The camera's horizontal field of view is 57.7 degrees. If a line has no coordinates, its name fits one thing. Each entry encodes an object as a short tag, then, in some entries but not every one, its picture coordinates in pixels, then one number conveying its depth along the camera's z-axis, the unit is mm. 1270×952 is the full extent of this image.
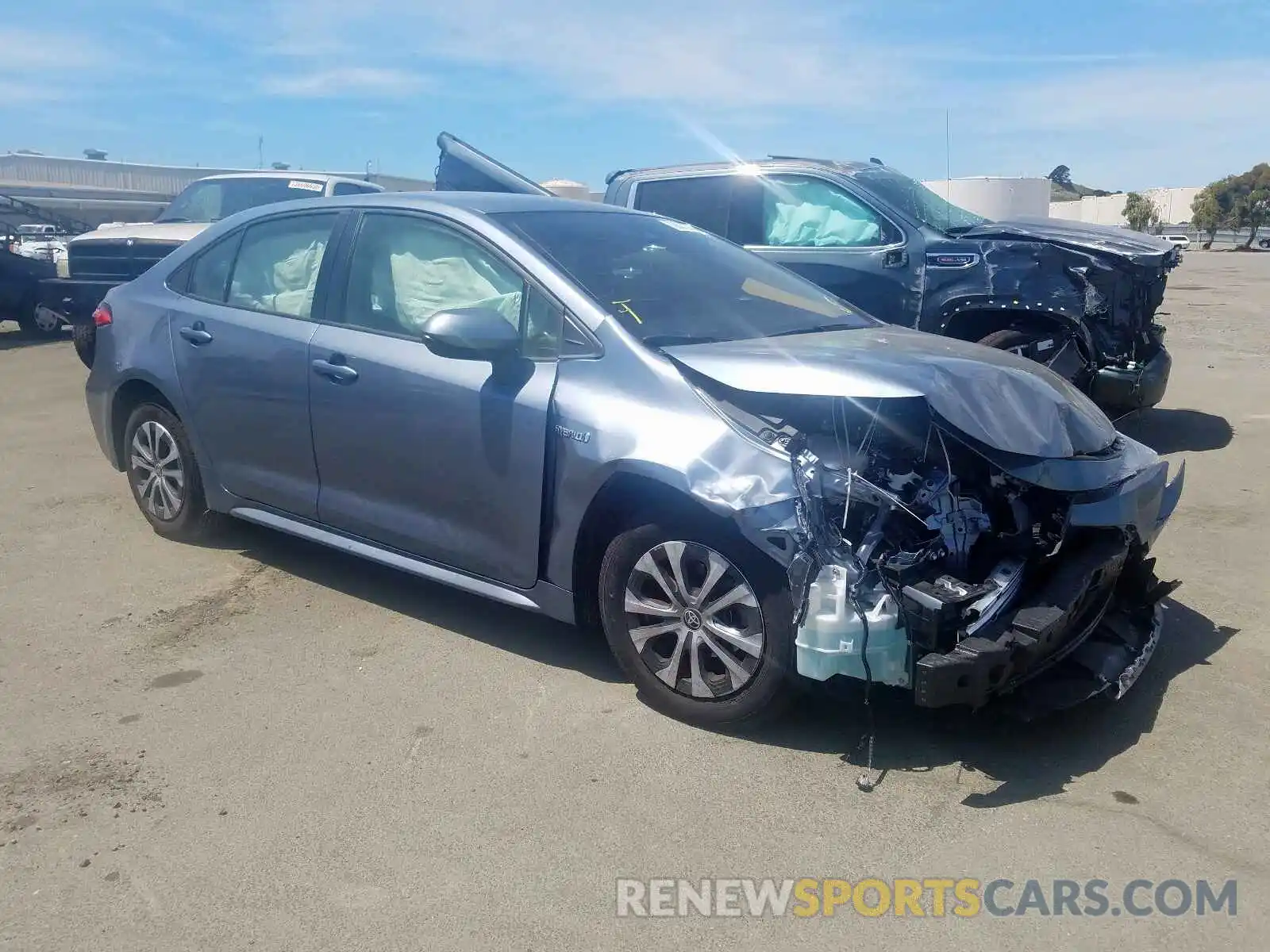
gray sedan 3531
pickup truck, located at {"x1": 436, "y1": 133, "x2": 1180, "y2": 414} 7516
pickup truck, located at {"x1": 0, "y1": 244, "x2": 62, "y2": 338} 14836
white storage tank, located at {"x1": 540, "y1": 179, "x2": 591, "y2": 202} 25344
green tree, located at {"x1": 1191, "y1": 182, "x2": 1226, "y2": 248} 59938
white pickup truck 11719
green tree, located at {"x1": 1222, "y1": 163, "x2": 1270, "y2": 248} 62219
